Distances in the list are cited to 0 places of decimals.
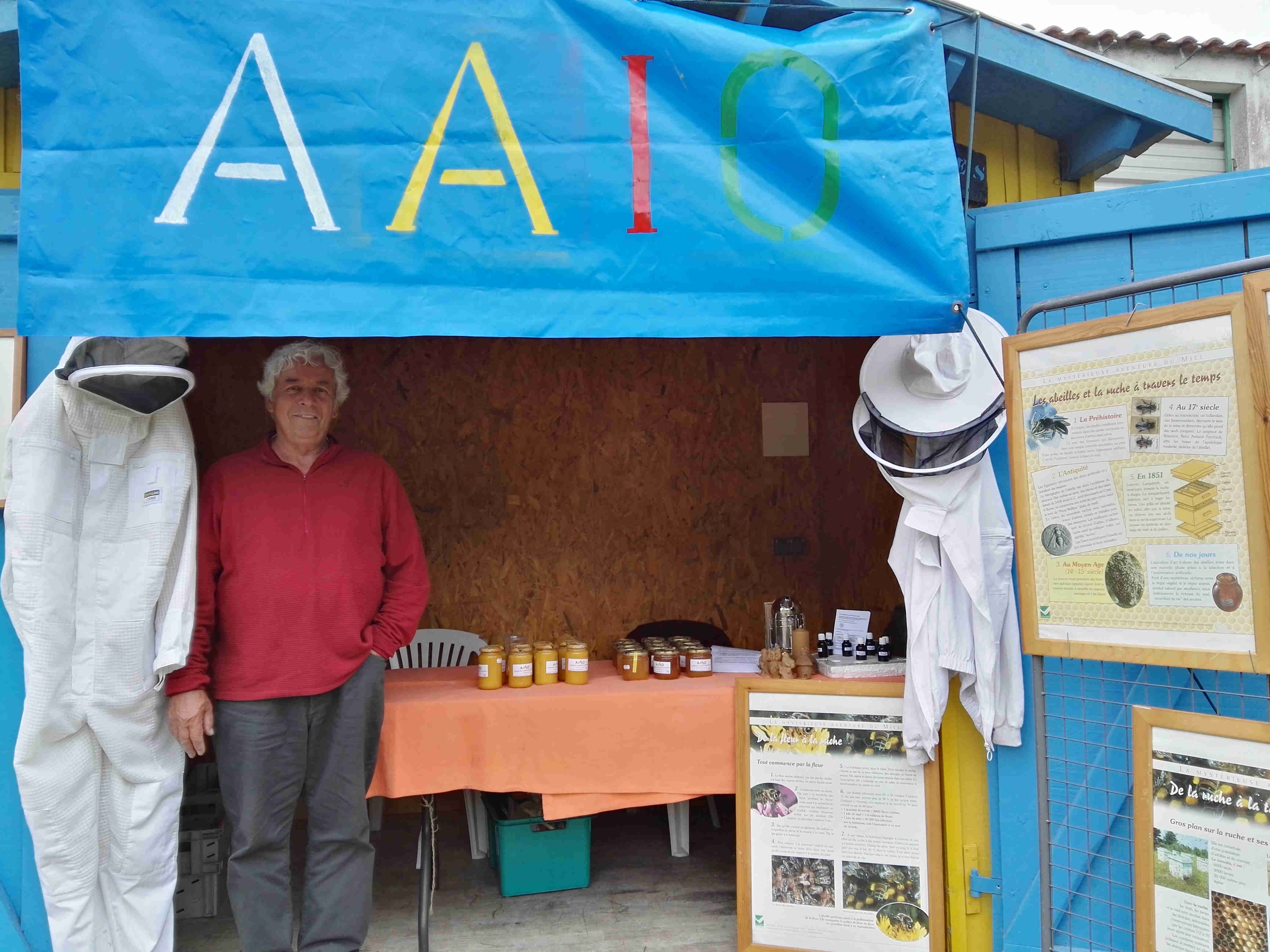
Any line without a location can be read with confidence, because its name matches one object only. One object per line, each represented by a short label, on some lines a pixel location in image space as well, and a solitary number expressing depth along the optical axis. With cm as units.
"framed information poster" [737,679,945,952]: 274
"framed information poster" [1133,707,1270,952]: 167
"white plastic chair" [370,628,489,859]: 414
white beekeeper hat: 257
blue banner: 199
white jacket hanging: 258
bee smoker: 319
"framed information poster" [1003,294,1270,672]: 175
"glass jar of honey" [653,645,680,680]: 326
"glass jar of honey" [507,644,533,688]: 316
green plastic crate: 332
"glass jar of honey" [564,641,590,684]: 320
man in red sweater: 255
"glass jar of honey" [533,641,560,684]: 323
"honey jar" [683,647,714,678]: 330
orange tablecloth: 295
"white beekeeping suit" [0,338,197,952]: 230
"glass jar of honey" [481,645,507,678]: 320
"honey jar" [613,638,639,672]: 340
